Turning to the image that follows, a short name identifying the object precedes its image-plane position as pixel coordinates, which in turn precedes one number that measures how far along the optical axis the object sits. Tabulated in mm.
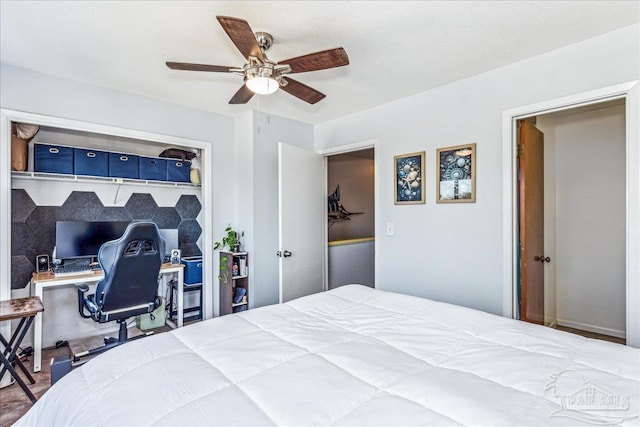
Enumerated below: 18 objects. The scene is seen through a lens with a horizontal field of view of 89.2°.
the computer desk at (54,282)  2596
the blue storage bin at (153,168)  3590
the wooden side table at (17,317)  2088
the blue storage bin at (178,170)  3811
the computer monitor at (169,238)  3820
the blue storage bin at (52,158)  2965
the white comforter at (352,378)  892
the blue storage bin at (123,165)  3373
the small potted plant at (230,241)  3473
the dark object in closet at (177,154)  4012
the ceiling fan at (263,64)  1576
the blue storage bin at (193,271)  3752
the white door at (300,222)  3207
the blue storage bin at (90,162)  3162
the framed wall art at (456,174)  2572
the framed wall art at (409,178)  2893
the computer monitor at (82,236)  3127
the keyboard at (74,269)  2912
